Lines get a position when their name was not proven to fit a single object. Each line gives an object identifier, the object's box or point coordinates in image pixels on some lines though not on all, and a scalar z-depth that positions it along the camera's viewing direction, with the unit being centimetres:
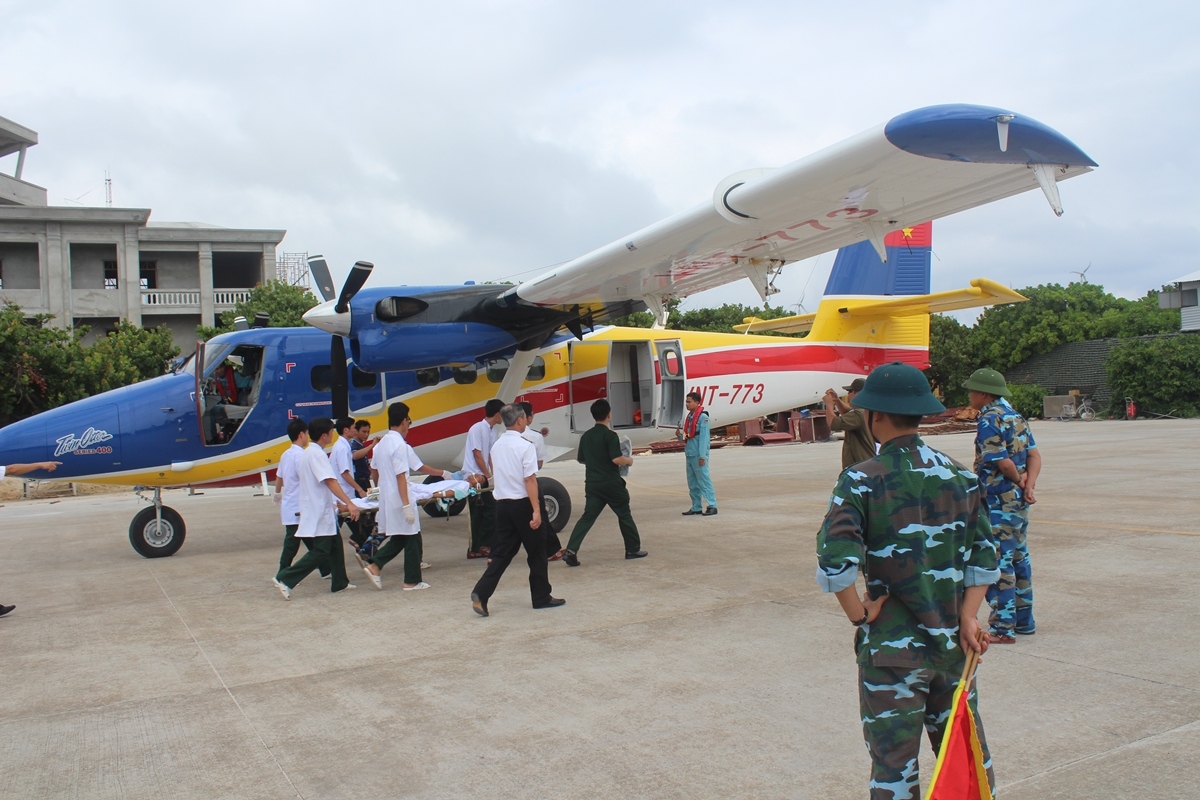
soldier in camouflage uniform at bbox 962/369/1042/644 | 545
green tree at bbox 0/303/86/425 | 2184
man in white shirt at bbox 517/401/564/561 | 757
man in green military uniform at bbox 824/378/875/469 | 806
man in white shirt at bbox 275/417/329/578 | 805
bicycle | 3541
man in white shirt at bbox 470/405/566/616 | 674
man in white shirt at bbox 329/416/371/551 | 855
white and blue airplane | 704
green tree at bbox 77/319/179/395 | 2392
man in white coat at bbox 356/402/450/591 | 772
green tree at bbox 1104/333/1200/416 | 3269
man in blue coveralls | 1194
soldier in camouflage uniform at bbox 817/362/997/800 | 271
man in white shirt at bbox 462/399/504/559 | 930
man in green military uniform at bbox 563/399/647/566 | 873
